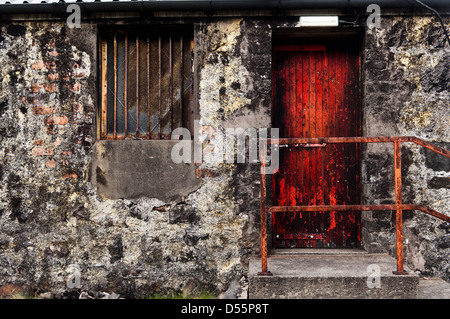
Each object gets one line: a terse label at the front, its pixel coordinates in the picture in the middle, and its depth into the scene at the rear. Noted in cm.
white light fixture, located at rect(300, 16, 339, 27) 404
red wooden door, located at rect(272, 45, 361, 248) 432
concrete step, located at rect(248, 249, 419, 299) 303
